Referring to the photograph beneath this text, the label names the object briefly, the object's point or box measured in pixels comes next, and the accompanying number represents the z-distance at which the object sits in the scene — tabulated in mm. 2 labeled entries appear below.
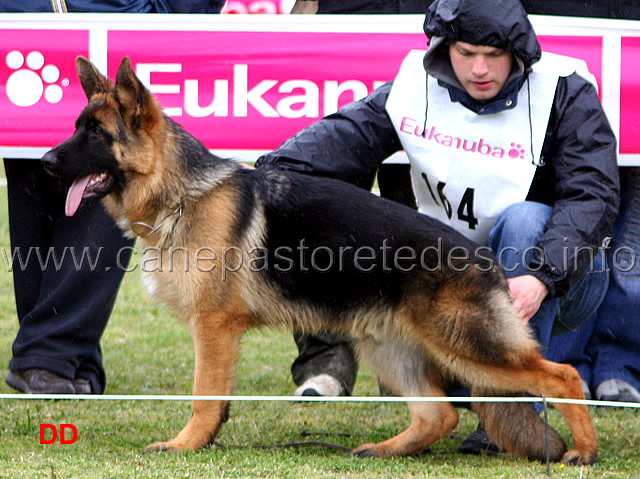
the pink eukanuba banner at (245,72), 10164
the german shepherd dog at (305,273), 6785
